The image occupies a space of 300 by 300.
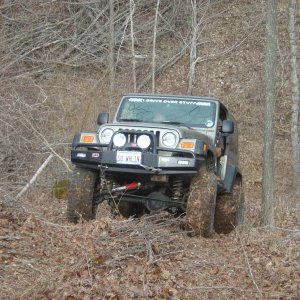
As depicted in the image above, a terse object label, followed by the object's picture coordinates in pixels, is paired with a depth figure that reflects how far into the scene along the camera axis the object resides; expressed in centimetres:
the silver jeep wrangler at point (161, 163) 888
